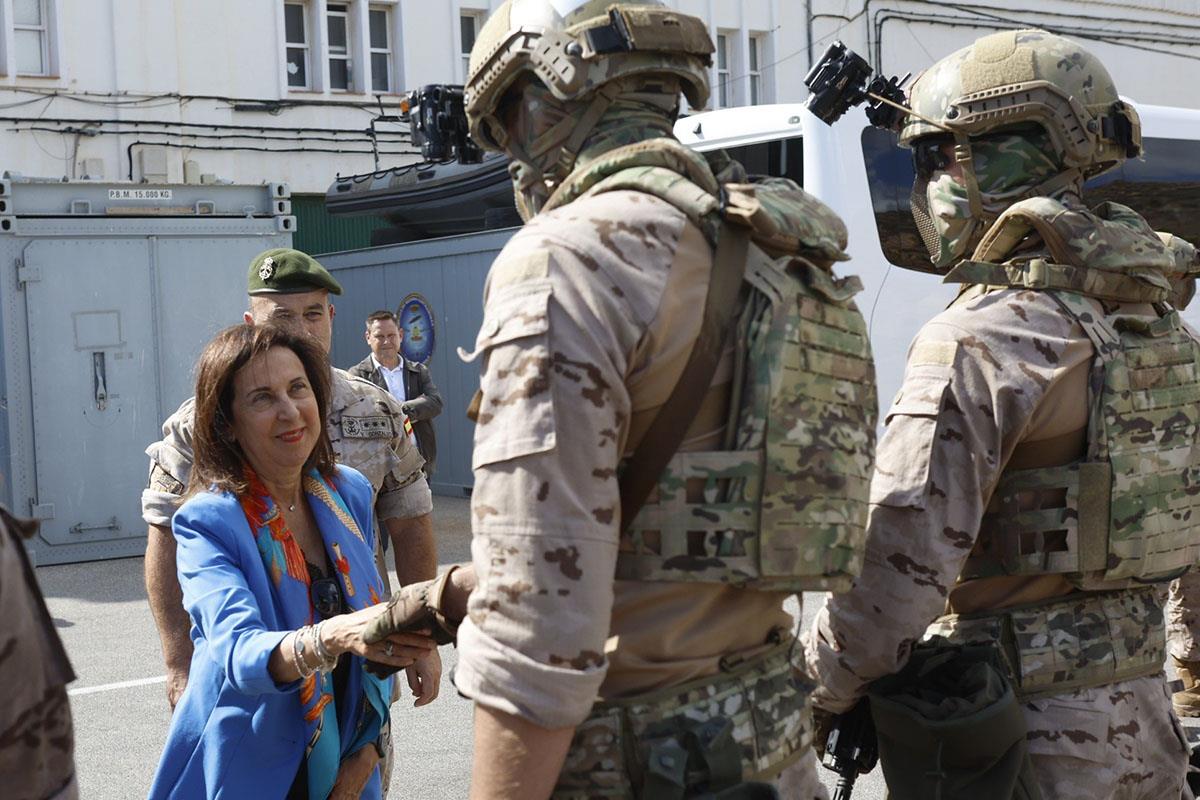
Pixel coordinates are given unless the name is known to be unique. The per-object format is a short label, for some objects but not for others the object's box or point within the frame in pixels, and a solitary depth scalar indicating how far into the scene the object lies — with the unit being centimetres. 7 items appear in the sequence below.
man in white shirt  1123
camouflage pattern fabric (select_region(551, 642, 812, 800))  204
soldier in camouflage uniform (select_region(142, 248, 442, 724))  372
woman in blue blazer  291
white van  941
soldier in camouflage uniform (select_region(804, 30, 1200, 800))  265
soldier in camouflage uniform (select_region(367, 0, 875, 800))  187
